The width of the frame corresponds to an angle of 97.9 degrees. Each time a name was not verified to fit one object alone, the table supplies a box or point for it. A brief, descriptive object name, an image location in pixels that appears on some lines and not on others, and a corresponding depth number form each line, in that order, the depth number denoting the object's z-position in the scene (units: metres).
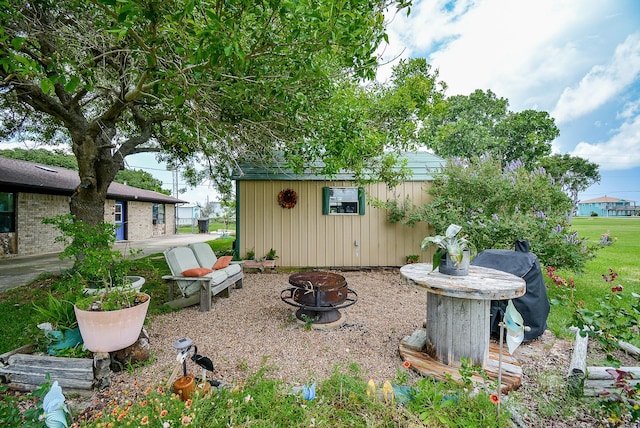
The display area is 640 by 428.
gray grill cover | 2.96
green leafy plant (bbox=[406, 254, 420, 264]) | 7.13
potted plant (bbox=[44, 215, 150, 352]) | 2.34
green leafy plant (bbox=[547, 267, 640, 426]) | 1.62
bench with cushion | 4.10
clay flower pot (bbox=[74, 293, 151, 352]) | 2.30
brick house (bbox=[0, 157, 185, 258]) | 8.28
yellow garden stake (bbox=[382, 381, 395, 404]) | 1.79
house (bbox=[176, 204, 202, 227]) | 28.97
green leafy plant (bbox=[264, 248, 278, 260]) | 6.99
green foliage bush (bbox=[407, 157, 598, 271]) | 4.72
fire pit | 3.45
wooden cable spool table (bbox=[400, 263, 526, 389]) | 2.34
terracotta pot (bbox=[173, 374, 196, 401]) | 1.81
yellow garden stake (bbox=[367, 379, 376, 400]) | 1.83
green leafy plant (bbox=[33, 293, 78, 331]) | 2.71
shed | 7.10
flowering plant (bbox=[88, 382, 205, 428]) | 1.50
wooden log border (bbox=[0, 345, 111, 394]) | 2.27
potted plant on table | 2.60
